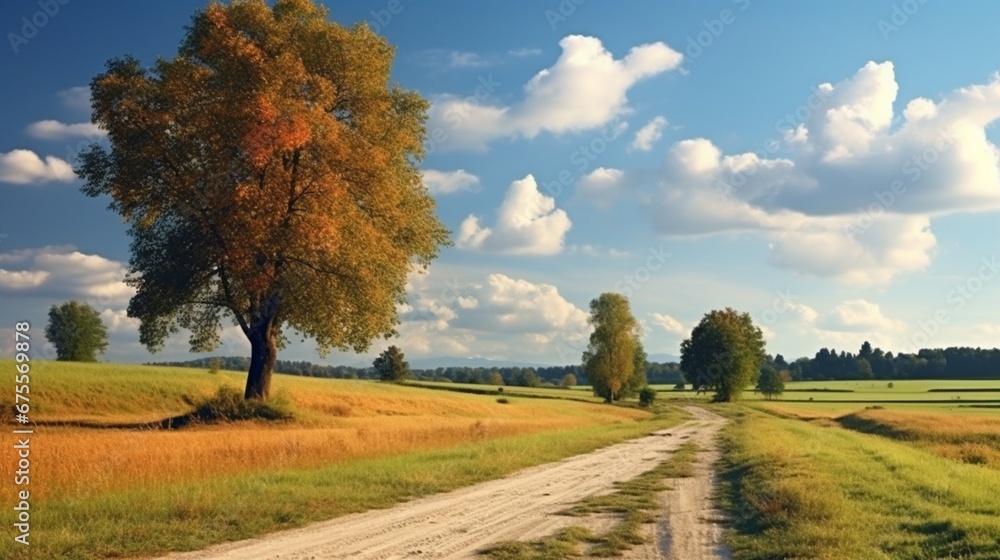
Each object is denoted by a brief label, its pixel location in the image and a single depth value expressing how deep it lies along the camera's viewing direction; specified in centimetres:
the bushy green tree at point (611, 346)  10519
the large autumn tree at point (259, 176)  3017
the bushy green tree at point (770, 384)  13225
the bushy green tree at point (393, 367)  12606
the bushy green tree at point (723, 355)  11631
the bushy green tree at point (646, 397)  9875
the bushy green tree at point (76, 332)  10400
